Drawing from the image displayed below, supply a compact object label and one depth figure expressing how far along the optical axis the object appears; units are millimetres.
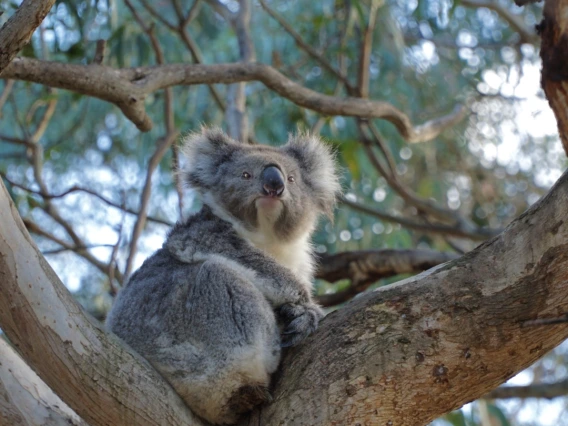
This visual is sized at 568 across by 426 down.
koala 5410
